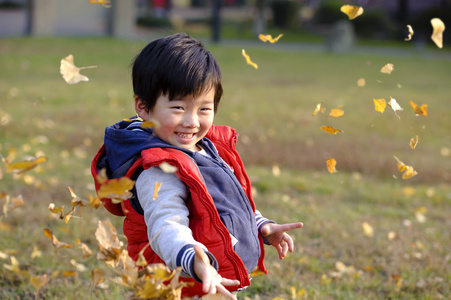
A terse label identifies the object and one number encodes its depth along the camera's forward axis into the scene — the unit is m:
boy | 3.81
